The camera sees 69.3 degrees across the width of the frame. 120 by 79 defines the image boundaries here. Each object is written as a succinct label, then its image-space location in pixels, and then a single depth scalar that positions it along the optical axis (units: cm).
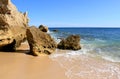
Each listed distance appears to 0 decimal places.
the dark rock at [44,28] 1794
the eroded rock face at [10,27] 521
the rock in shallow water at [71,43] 697
